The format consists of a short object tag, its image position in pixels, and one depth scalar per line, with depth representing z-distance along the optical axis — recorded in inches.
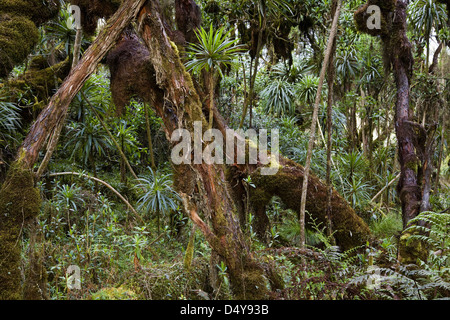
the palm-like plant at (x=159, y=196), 196.9
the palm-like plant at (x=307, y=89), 290.2
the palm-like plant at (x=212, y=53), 121.7
